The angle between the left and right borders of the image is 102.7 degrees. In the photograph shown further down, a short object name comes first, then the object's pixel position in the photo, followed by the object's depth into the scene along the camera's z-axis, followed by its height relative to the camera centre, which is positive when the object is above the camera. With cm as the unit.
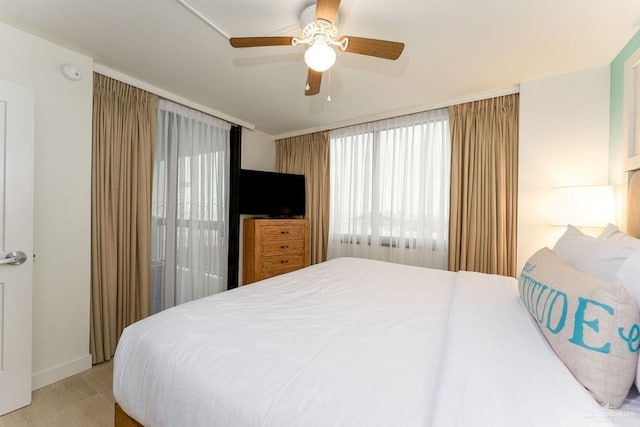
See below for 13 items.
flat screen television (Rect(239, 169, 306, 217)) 334 +23
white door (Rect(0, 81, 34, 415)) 154 -21
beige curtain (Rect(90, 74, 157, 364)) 212 +0
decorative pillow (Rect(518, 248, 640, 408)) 63 -32
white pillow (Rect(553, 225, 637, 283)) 92 -17
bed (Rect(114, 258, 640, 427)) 62 -48
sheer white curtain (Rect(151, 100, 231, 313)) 264 +4
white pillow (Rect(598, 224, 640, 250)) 100 -11
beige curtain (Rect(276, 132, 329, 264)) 360 +47
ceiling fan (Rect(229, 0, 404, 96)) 135 +94
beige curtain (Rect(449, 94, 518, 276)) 245 +28
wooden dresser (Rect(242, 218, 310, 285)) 321 -48
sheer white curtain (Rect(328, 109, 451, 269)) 284 +27
